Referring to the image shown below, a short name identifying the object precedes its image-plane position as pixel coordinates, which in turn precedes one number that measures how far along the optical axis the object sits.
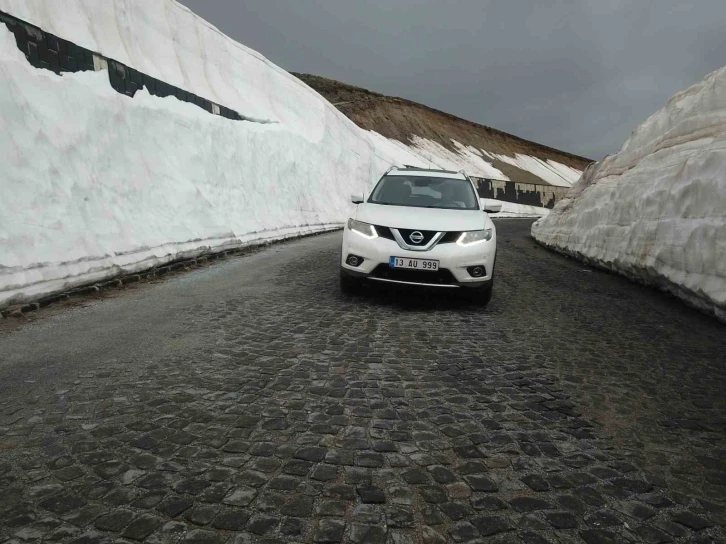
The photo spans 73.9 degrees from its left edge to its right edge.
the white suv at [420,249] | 5.67
